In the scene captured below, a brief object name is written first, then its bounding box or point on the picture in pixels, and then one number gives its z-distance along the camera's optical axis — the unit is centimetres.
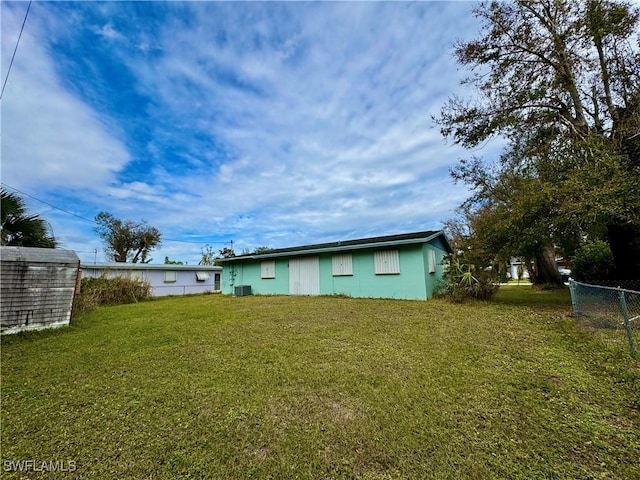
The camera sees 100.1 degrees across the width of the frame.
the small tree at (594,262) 1226
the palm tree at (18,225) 613
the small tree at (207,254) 3381
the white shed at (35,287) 562
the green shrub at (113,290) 1130
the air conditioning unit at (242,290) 1504
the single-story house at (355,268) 1040
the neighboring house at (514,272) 3349
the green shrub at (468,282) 946
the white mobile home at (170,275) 1634
